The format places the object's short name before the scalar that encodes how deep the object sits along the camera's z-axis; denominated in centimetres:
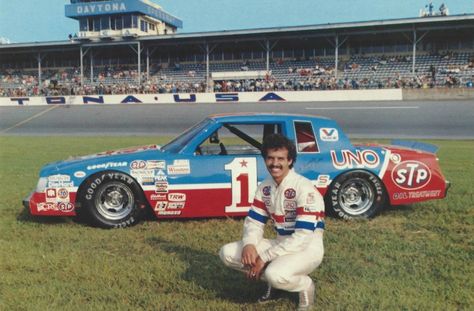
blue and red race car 491
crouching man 281
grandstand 3462
